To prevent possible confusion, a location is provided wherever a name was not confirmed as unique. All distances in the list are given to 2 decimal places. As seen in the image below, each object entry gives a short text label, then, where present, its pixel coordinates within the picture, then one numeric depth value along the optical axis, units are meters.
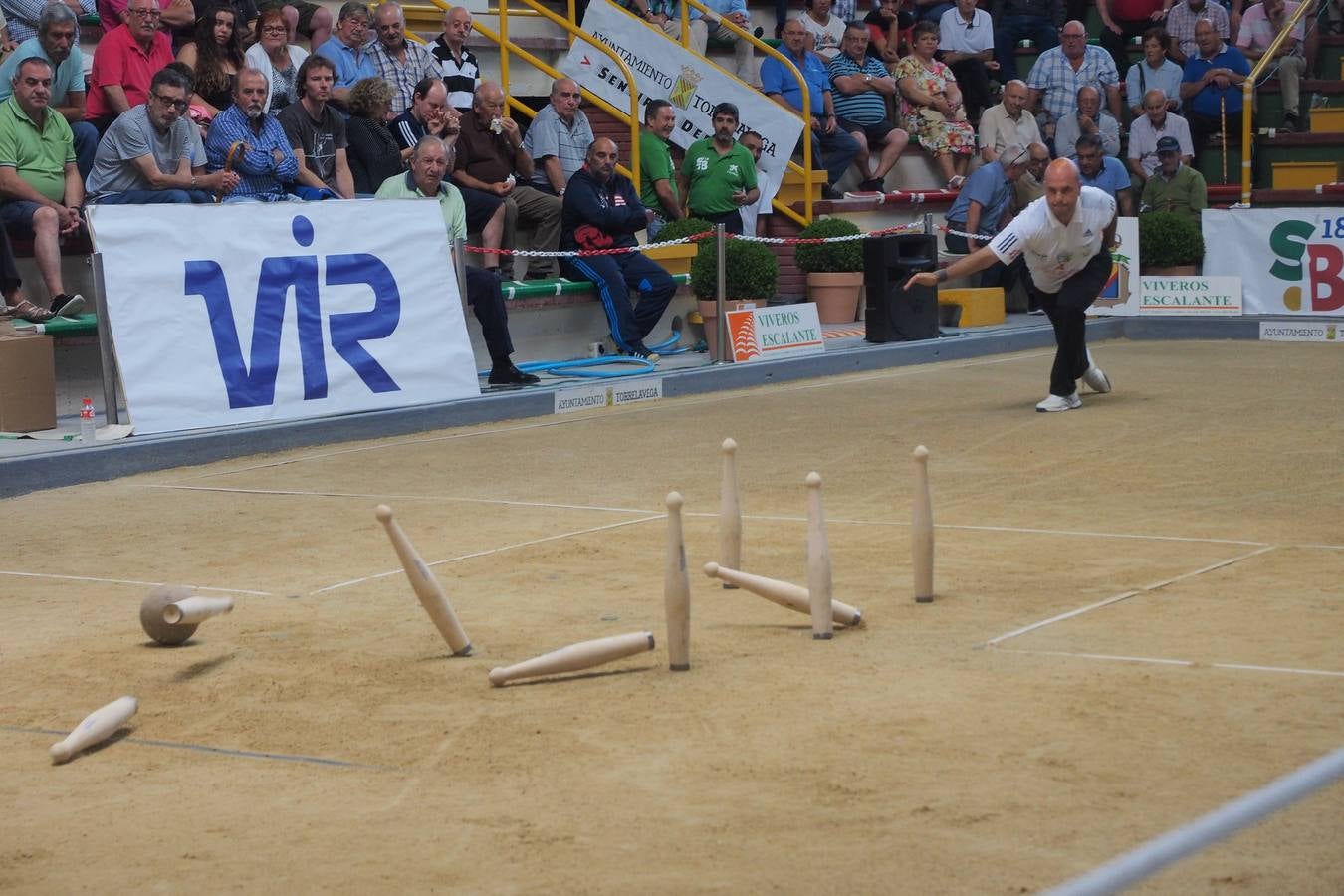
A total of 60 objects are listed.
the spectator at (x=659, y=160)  18.77
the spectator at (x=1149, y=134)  22.69
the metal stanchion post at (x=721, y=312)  16.69
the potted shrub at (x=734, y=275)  17.08
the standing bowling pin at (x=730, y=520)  7.33
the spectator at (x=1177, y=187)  21.59
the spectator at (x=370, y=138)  15.60
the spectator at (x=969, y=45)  23.61
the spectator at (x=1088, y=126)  22.19
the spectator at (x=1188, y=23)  24.45
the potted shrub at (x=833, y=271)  19.39
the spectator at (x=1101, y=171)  20.94
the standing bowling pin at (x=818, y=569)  6.45
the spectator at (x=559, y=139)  17.44
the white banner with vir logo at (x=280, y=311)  12.52
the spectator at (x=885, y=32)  23.02
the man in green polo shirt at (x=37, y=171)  13.02
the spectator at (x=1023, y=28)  25.17
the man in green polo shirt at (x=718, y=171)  19.05
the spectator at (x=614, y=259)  16.39
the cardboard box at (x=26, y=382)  12.20
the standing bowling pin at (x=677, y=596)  6.09
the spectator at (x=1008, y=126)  21.86
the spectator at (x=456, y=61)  17.52
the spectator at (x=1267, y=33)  24.17
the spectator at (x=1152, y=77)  23.66
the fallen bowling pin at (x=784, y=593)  6.77
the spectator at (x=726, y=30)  21.83
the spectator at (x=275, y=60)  15.50
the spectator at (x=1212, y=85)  23.45
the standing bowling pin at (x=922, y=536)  7.02
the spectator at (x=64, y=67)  13.80
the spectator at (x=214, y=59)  14.74
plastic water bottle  11.99
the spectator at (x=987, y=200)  20.77
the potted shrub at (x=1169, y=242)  20.70
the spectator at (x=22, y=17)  14.85
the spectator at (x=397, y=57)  16.50
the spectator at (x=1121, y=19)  25.44
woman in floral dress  22.29
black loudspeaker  18.22
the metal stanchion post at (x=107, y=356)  12.23
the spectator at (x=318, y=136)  14.88
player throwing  13.42
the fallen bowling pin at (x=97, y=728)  5.54
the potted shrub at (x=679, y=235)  17.80
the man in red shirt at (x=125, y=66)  14.33
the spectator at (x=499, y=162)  16.30
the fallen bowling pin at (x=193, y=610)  6.82
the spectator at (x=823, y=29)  22.59
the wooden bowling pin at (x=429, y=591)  6.35
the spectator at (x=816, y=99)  21.34
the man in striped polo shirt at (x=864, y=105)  21.98
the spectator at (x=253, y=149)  14.36
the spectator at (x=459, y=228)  14.59
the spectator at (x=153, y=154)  13.41
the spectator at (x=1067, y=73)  23.08
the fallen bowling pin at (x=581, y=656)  6.15
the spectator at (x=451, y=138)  15.83
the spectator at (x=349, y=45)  16.33
